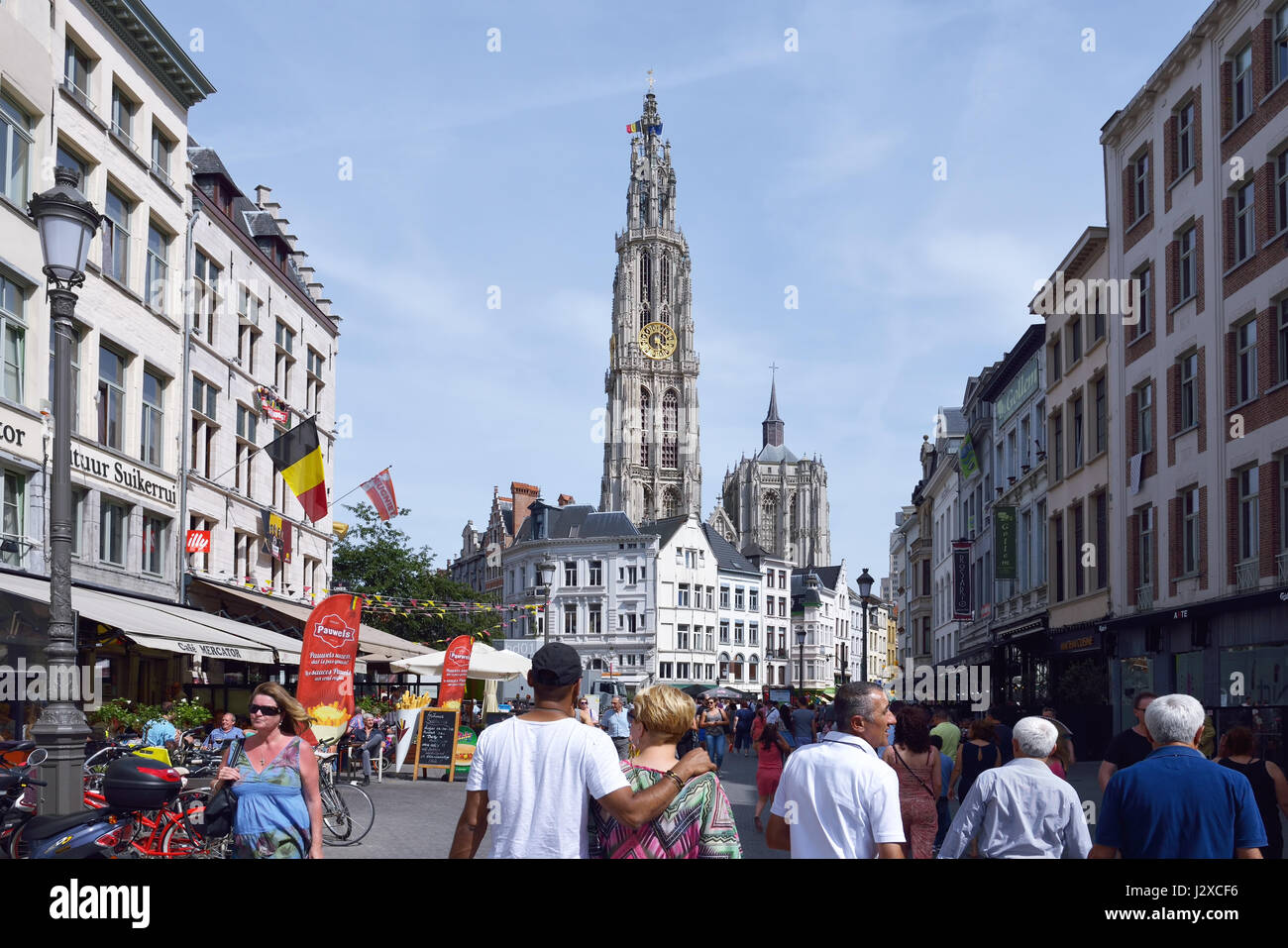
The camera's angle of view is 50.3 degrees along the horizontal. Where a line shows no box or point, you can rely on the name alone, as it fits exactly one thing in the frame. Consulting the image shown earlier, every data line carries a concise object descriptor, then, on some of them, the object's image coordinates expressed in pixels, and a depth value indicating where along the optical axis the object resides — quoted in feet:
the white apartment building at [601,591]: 326.24
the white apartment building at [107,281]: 70.08
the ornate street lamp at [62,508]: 37.55
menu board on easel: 83.61
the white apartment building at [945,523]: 188.55
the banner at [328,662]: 56.80
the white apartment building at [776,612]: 375.45
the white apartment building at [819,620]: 399.85
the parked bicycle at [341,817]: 51.39
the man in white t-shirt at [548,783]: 17.06
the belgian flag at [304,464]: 90.79
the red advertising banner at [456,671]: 82.84
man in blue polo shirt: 18.07
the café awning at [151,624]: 62.23
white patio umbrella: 96.84
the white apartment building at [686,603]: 329.52
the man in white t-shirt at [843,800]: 18.04
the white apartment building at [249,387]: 103.40
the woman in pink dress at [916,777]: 30.35
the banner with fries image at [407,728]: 86.69
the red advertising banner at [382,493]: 119.65
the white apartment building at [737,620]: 348.79
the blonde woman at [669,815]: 17.65
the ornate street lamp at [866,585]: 133.28
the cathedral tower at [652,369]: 433.07
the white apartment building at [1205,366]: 72.43
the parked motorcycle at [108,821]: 27.59
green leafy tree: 201.67
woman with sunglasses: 23.32
